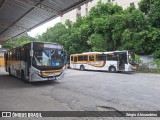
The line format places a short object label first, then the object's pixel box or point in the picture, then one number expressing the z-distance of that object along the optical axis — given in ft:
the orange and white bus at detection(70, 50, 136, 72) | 69.26
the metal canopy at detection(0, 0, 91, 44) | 41.98
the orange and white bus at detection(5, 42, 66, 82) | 38.06
